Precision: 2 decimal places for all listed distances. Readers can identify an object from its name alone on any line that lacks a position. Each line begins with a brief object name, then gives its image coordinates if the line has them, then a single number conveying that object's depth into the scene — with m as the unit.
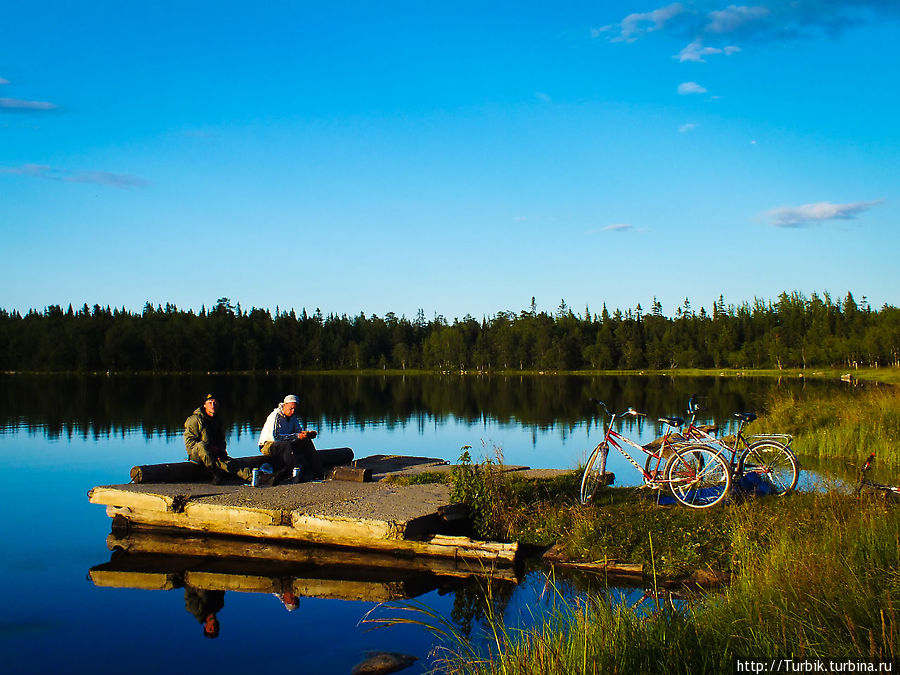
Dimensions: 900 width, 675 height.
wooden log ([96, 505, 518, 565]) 10.49
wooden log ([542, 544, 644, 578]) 9.53
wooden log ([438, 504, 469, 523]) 11.50
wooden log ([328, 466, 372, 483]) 14.00
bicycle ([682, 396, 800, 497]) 11.59
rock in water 7.57
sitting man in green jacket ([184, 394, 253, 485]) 14.01
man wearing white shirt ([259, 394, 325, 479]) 14.19
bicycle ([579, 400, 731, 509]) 11.22
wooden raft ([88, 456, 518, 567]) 10.73
